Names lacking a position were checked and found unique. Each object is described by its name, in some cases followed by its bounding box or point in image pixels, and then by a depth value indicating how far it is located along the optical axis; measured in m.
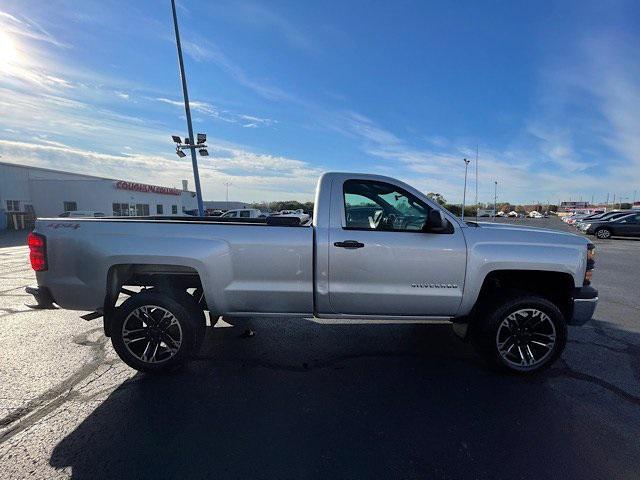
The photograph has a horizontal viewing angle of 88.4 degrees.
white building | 32.09
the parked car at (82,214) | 20.78
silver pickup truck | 3.21
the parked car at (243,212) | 21.21
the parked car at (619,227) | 19.25
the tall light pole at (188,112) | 14.45
